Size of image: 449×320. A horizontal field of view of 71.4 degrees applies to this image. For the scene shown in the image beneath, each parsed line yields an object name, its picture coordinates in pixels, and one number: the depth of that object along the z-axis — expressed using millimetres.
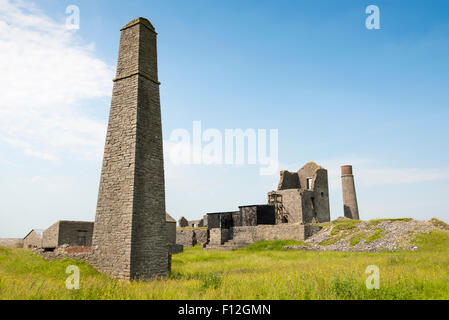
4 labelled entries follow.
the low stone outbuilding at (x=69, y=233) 27516
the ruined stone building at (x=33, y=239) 31777
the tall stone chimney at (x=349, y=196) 39156
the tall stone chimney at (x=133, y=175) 11641
